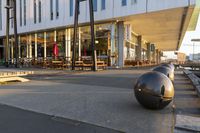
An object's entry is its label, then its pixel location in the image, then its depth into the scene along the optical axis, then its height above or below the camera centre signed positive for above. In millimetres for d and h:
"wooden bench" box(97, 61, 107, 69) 23384 -236
